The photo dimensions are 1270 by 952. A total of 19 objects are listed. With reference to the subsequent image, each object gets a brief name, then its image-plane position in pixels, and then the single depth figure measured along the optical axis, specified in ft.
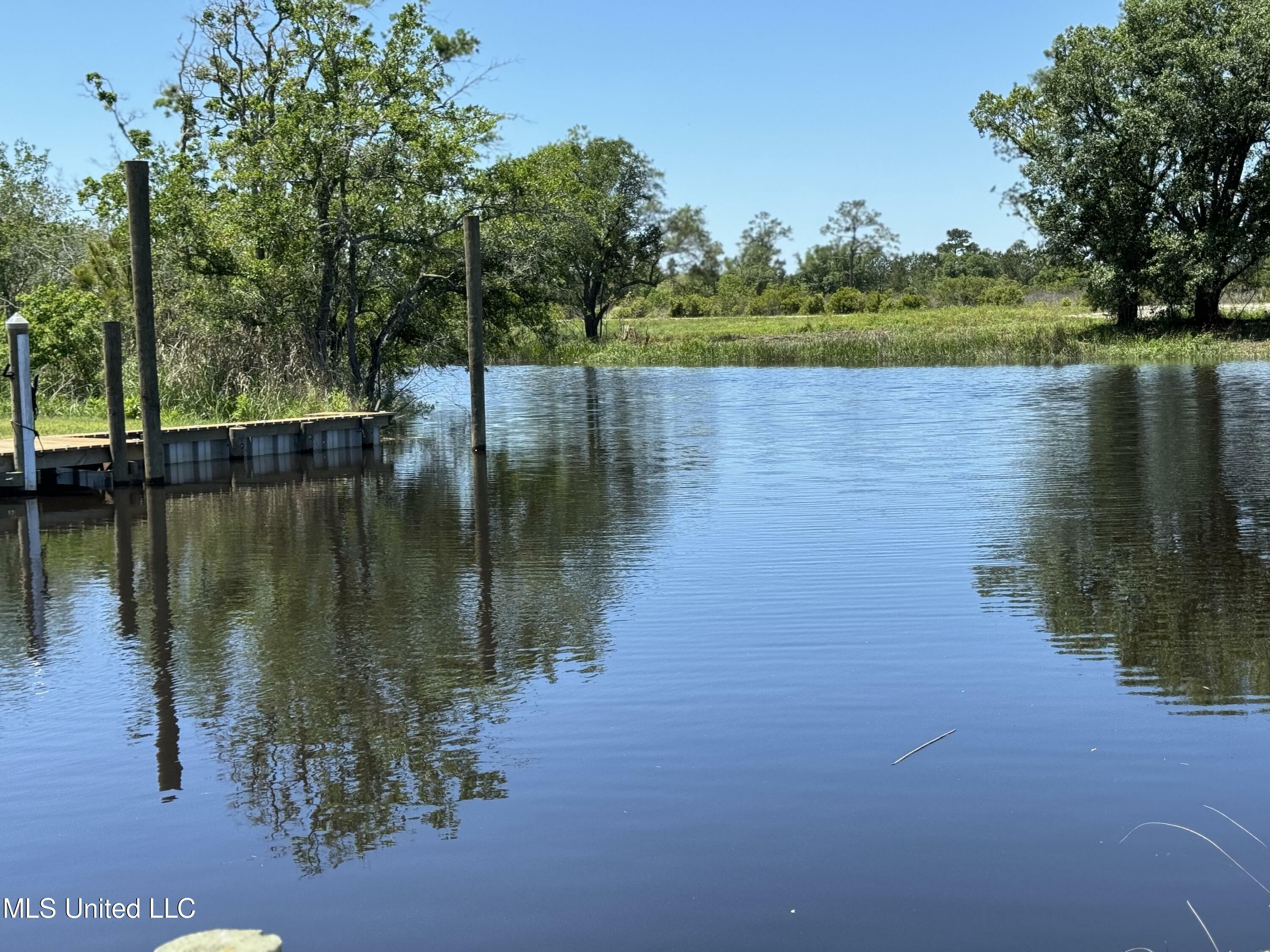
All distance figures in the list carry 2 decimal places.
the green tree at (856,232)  393.50
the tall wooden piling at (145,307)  58.49
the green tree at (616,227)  249.14
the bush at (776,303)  290.76
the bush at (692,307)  302.66
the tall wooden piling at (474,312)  74.02
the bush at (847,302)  272.31
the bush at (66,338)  85.15
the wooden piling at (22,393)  54.29
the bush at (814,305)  281.95
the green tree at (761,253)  413.18
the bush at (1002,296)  267.39
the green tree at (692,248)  376.89
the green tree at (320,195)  87.56
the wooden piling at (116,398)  59.67
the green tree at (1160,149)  161.58
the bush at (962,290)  277.64
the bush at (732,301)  299.99
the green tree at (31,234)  114.01
